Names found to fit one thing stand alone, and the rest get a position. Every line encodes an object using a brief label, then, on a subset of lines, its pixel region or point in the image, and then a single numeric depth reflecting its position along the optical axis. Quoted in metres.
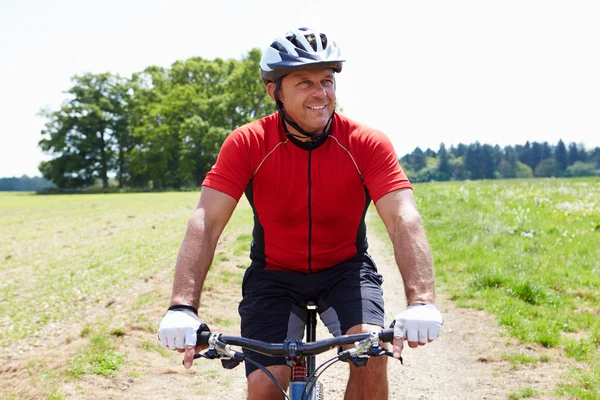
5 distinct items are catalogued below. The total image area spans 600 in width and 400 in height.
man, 3.51
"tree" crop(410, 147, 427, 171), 61.76
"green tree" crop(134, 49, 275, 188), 69.06
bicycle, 2.72
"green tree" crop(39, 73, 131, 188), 80.19
